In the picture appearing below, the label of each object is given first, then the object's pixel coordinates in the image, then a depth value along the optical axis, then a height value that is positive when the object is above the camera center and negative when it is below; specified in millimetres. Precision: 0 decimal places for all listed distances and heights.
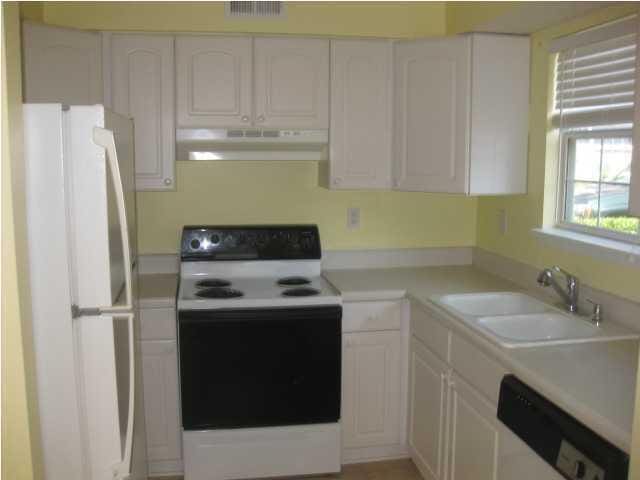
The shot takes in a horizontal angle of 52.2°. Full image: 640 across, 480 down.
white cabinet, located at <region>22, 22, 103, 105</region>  2967 +494
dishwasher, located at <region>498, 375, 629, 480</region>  1579 -701
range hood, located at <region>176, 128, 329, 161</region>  3191 +149
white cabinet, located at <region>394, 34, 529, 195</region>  3045 +303
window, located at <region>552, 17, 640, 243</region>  2482 +201
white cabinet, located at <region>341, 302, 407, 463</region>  3119 -994
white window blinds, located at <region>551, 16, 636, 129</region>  2441 +398
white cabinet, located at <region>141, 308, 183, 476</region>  3016 -1024
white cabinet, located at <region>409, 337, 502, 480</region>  2303 -989
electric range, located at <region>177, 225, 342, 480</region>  2918 -936
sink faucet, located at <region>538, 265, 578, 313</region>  2627 -442
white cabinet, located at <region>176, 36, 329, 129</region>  3160 +448
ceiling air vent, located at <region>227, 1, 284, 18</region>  3338 +839
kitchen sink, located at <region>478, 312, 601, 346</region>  2541 -595
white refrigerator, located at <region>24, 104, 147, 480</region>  1803 -320
